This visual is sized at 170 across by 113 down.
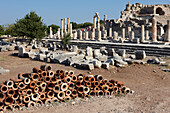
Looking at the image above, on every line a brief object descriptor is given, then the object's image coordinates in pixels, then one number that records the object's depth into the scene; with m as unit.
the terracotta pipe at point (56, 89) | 6.28
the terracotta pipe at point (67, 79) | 6.54
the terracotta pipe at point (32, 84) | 6.06
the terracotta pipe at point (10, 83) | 5.90
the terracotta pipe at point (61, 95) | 6.26
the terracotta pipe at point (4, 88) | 5.84
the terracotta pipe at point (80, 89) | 6.69
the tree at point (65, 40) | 22.23
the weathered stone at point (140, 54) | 14.59
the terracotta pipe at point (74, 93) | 6.51
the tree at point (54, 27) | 80.12
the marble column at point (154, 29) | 23.90
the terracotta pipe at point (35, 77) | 6.30
